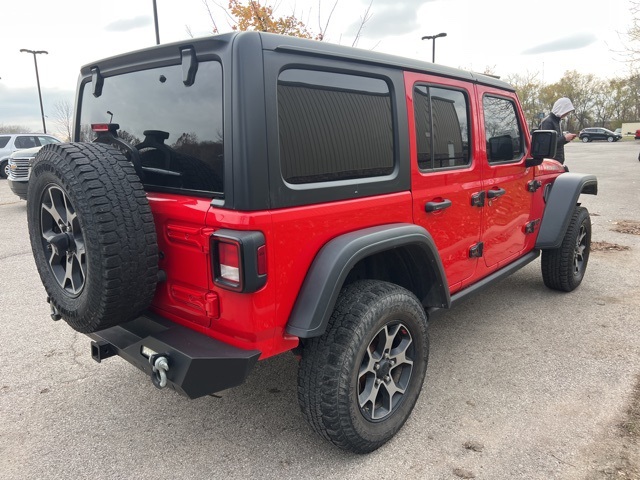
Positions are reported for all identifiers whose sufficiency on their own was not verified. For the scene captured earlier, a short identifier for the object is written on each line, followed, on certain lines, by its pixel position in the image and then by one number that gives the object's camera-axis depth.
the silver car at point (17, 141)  17.51
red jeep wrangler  2.01
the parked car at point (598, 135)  44.35
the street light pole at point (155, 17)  10.90
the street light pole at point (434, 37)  22.54
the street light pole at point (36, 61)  28.69
